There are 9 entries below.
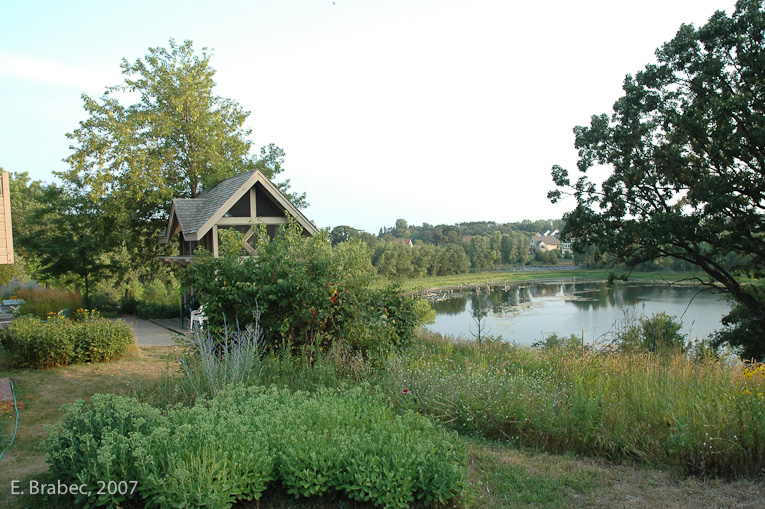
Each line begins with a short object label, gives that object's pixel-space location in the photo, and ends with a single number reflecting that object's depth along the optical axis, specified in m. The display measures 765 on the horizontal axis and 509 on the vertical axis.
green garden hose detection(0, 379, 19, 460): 4.97
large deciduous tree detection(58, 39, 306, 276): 19.52
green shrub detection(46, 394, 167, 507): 3.37
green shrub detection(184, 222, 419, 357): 6.88
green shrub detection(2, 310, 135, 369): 8.86
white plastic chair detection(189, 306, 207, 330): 13.35
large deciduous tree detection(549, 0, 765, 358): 14.12
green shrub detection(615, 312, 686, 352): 6.92
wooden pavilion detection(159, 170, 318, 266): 13.81
